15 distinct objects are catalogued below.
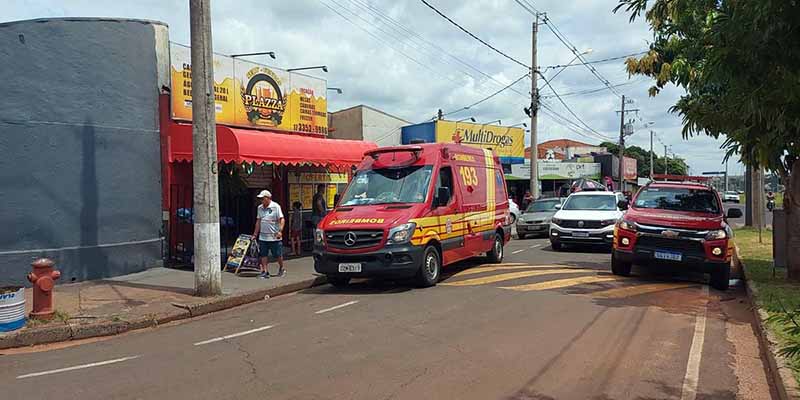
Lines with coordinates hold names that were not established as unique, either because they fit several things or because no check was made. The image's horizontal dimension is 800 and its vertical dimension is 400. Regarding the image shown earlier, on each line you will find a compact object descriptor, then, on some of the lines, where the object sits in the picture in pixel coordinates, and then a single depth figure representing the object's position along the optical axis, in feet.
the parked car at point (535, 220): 69.62
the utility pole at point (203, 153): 32.40
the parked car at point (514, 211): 87.06
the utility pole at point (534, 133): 87.35
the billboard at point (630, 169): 200.95
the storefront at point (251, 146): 42.39
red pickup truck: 34.19
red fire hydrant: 26.86
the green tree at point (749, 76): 17.52
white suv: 52.24
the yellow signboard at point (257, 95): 44.24
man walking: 38.29
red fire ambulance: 33.19
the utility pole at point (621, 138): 143.84
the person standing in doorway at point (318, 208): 51.75
